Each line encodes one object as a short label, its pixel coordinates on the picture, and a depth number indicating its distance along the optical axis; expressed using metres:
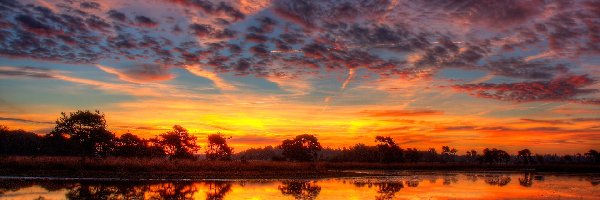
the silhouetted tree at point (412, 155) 188.25
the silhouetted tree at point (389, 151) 170.23
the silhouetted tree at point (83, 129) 88.01
